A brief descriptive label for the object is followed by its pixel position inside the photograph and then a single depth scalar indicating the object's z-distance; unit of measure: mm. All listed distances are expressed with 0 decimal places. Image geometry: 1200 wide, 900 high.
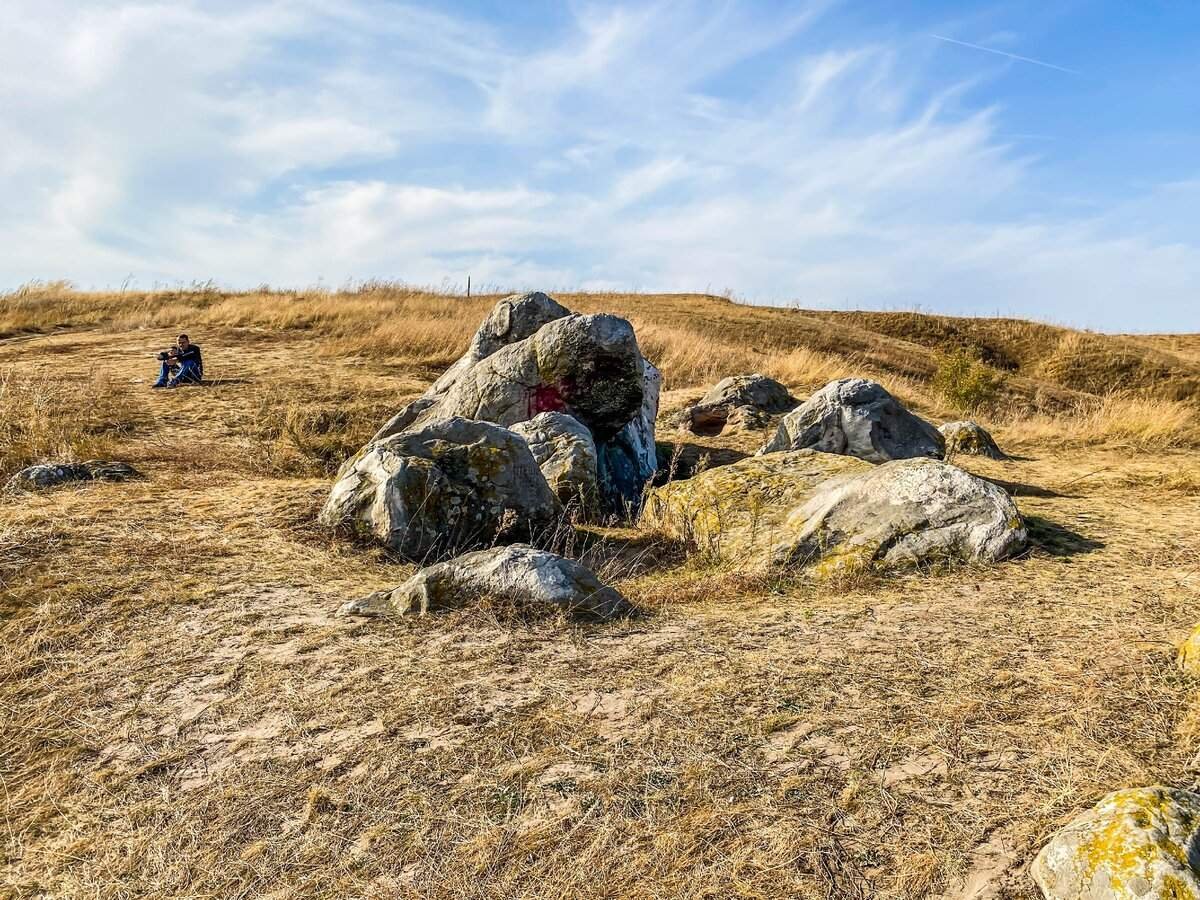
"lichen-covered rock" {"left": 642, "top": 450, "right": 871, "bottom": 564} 6867
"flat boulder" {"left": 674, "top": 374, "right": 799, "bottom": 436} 12578
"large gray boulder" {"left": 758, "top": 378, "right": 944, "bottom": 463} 10180
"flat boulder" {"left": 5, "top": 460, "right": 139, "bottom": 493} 8023
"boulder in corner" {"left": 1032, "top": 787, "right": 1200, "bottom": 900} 2646
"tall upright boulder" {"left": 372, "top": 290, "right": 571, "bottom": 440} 11281
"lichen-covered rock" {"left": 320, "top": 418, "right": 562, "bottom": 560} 7004
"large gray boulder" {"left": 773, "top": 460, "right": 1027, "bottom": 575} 6152
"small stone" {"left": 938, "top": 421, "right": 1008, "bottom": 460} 11406
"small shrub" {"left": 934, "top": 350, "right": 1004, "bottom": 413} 16031
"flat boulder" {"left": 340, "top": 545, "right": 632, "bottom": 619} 5242
